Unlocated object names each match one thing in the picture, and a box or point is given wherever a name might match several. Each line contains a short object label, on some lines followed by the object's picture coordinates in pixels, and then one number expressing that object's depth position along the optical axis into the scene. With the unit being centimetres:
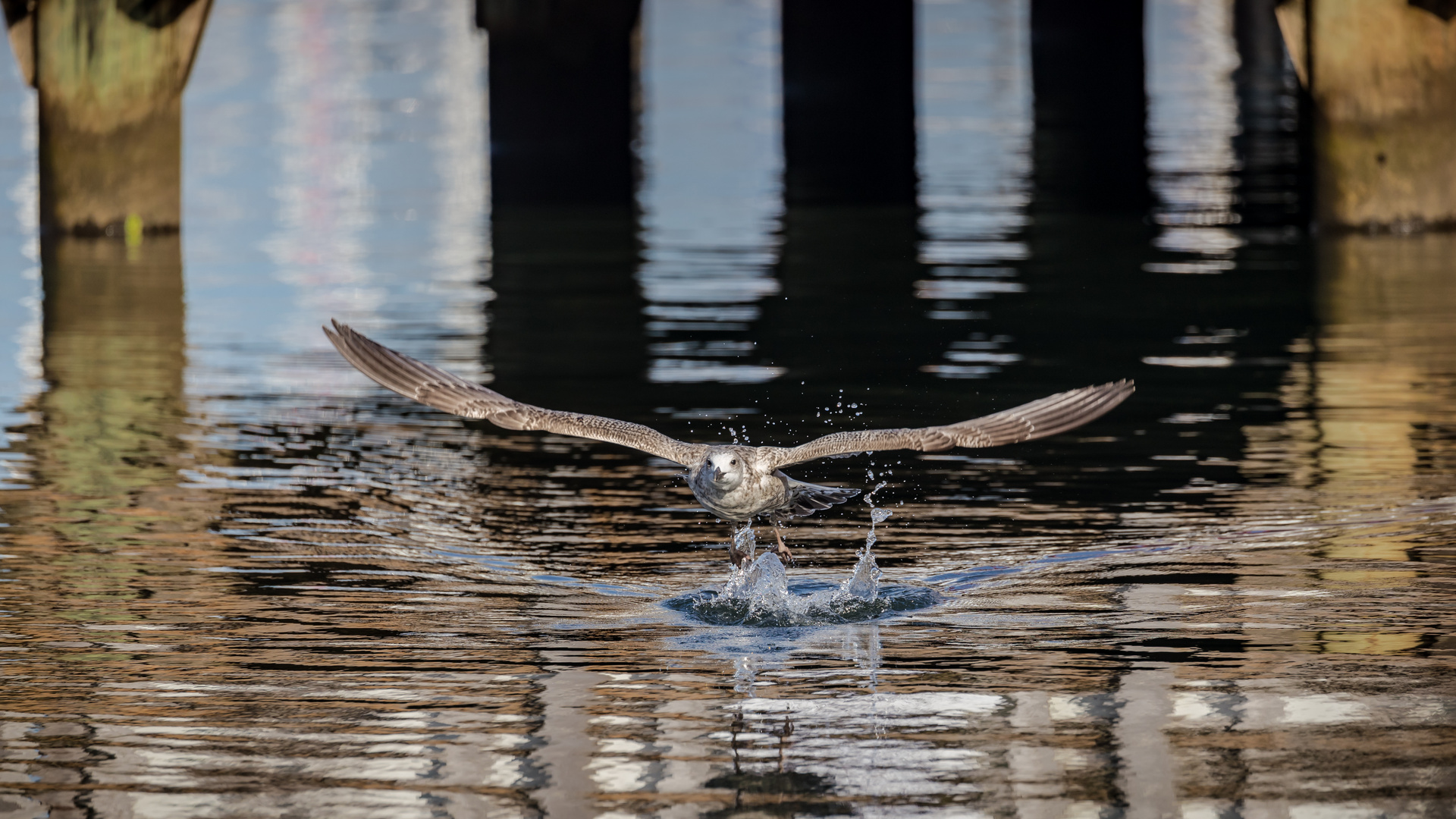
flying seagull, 1717
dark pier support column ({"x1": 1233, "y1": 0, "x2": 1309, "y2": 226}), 4775
